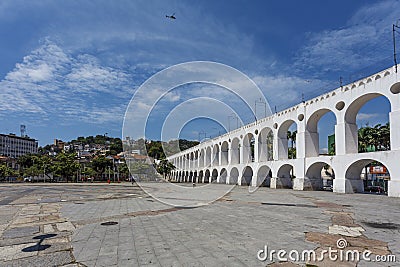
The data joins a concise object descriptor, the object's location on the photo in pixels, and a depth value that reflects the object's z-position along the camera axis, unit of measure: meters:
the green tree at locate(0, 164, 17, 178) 77.50
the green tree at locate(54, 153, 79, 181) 71.56
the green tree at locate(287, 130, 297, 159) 63.35
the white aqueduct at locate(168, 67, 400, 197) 24.17
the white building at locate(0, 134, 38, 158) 140.50
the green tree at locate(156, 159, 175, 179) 76.18
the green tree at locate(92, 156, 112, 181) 81.83
